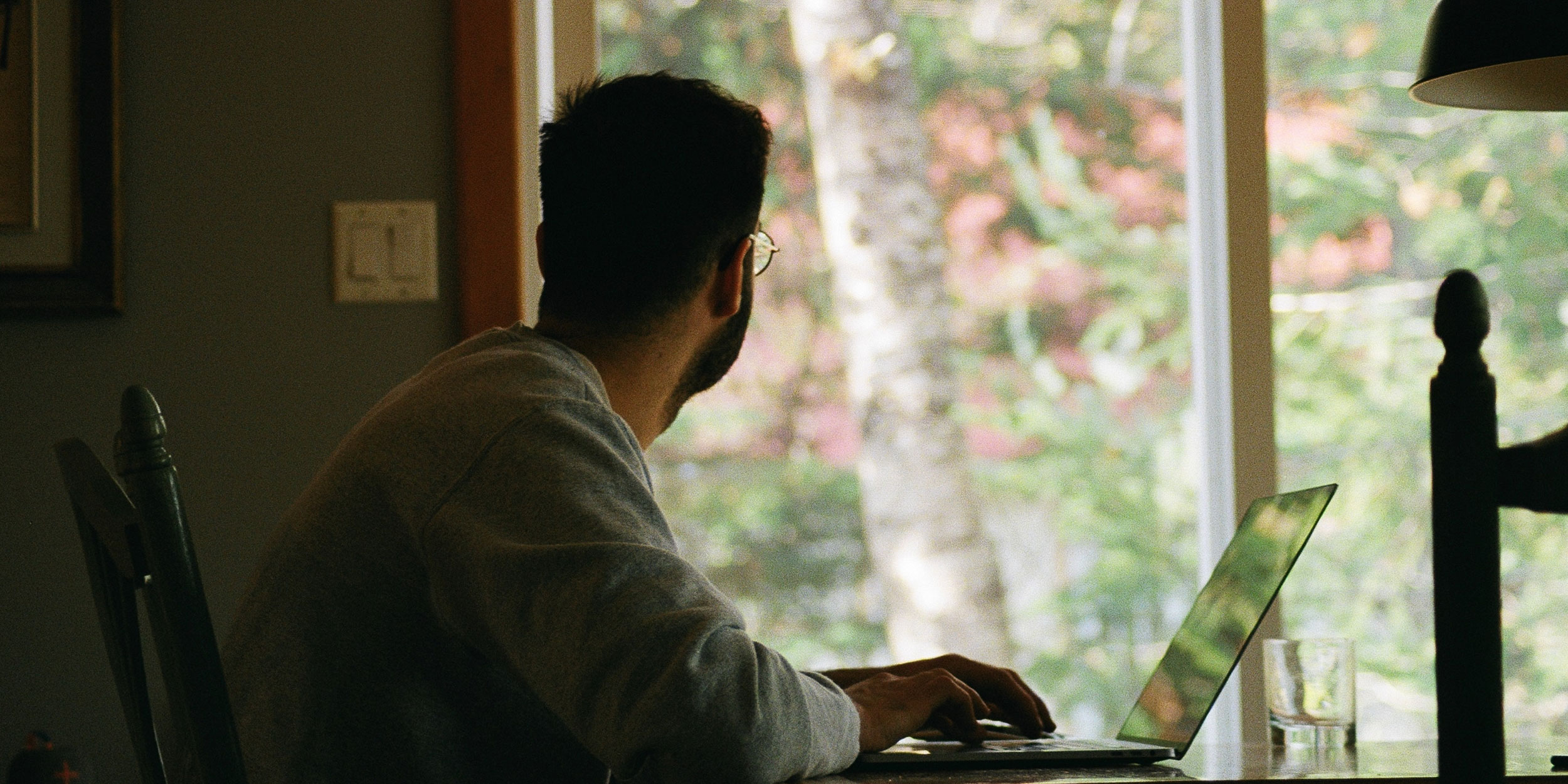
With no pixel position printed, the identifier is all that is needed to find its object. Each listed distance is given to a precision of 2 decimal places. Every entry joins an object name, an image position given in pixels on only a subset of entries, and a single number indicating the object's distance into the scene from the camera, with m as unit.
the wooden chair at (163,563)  2.44
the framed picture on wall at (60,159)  3.32
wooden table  2.68
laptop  2.74
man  2.54
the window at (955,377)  3.55
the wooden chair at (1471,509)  1.94
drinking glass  2.93
